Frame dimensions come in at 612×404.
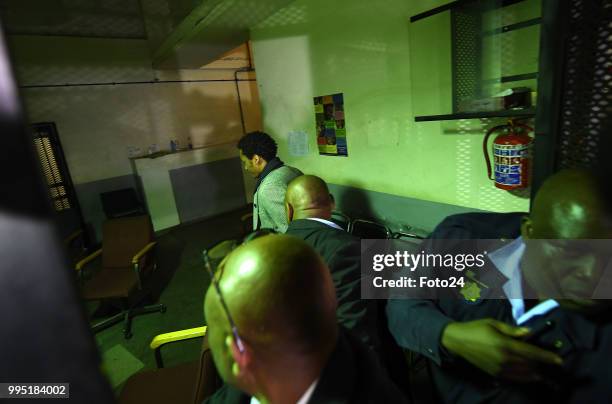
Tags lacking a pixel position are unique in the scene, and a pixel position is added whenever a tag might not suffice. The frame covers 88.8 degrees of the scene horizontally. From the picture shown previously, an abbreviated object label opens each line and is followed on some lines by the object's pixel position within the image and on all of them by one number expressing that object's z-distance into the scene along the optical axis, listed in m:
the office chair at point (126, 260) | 2.68
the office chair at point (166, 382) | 1.46
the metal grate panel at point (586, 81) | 0.83
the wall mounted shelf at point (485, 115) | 1.33
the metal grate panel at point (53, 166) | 4.09
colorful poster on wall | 2.57
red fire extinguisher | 1.45
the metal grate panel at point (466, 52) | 1.55
